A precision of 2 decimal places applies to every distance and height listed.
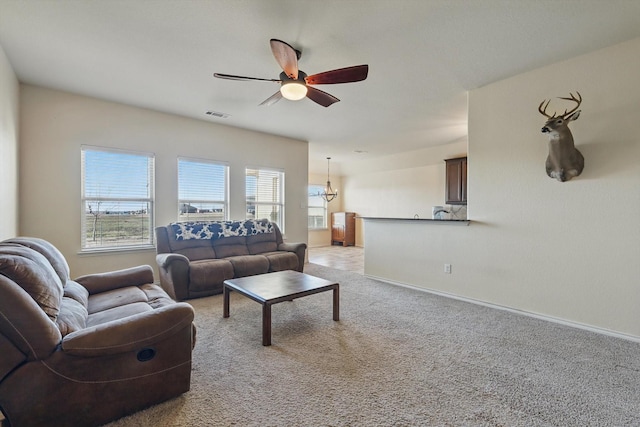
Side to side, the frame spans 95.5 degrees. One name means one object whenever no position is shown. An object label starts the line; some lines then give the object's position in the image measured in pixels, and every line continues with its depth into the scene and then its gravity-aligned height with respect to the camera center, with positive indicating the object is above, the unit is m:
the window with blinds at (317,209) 9.24 +0.11
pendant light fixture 9.33 +0.63
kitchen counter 3.72 -0.12
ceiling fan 2.37 +1.22
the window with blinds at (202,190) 4.92 +0.39
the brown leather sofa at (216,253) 3.66 -0.62
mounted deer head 2.79 +0.64
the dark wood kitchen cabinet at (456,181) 6.06 +0.66
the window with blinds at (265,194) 5.79 +0.37
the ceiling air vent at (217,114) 4.62 +1.60
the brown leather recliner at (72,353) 1.37 -0.74
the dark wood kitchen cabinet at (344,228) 9.13 -0.50
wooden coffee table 2.49 -0.75
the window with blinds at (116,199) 4.09 +0.20
